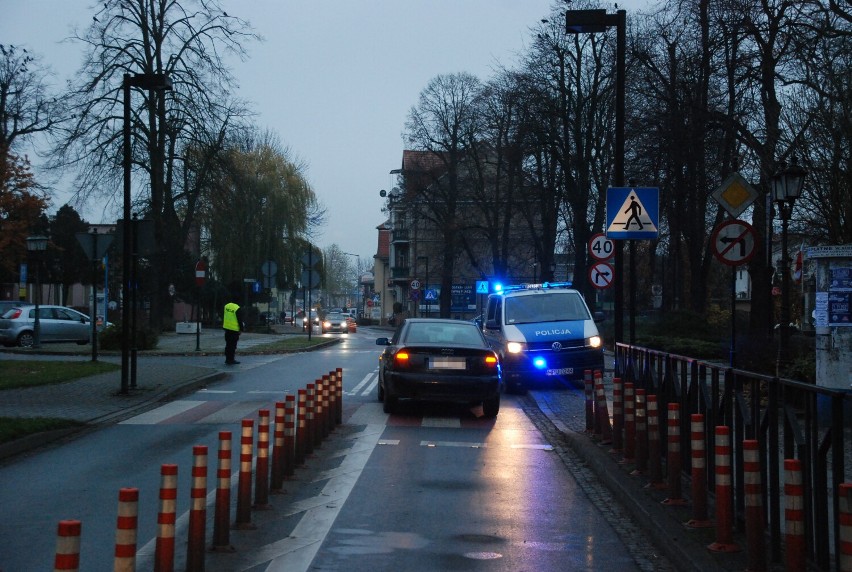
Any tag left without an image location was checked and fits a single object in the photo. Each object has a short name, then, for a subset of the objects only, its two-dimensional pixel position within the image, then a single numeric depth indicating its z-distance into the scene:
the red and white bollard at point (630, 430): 10.13
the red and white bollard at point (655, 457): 8.86
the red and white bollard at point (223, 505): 6.72
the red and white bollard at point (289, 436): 9.29
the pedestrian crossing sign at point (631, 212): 14.69
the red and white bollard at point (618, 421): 10.97
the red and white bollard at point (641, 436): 9.38
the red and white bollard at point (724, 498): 6.45
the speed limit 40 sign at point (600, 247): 22.45
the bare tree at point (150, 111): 36.59
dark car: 14.93
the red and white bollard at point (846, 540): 4.78
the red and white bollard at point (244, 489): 7.35
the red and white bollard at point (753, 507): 5.94
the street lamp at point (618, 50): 15.78
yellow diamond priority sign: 13.57
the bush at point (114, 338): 31.50
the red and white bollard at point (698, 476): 7.09
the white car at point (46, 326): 37.03
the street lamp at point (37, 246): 33.06
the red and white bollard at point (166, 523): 5.33
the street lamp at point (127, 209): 16.83
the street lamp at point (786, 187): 18.70
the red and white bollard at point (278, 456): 9.02
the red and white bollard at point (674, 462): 8.04
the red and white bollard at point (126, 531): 4.38
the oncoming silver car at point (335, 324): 71.94
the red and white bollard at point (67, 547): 3.77
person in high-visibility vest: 26.17
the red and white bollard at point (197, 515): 6.05
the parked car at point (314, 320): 67.41
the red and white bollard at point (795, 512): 5.41
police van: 20.61
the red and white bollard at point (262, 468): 8.01
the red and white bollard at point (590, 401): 13.07
